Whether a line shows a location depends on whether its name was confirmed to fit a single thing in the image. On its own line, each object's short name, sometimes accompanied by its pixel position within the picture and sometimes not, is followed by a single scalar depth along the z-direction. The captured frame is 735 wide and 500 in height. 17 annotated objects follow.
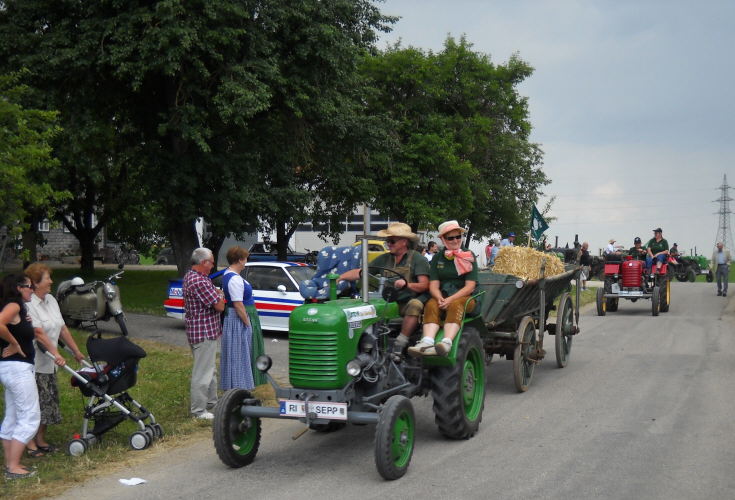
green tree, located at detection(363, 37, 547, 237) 36.78
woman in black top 6.70
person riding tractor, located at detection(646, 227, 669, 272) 21.64
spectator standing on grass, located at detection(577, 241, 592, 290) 29.71
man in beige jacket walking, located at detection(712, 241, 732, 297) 27.97
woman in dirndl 8.91
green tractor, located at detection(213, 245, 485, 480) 6.61
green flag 19.66
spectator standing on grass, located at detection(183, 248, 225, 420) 8.66
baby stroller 7.49
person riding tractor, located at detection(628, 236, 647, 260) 22.03
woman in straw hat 7.68
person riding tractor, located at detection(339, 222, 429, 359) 7.67
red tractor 21.44
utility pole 72.64
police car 15.91
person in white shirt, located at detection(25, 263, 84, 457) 7.39
